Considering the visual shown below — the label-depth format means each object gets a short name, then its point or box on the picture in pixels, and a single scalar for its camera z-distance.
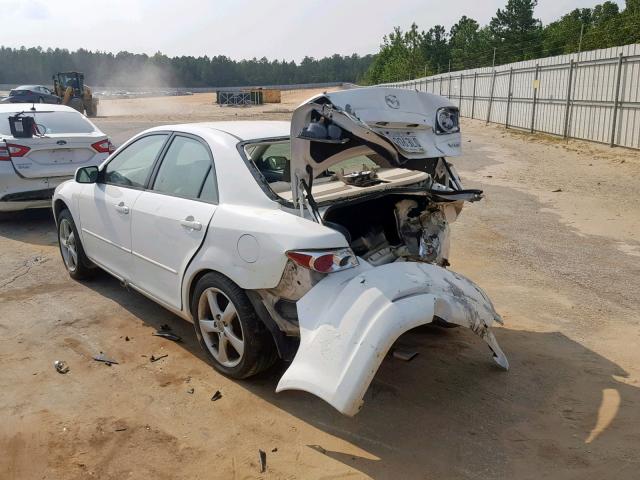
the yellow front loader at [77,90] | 35.45
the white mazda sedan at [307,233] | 3.08
